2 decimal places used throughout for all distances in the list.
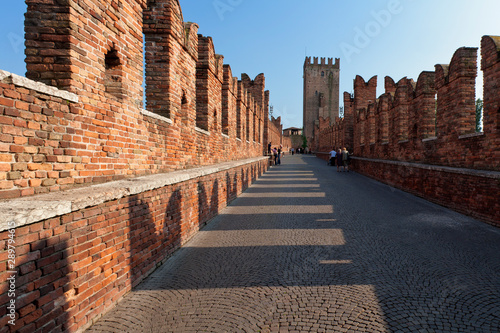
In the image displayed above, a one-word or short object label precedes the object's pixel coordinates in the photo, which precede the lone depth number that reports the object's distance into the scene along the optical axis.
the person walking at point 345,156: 21.14
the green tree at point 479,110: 39.97
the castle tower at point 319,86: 76.12
